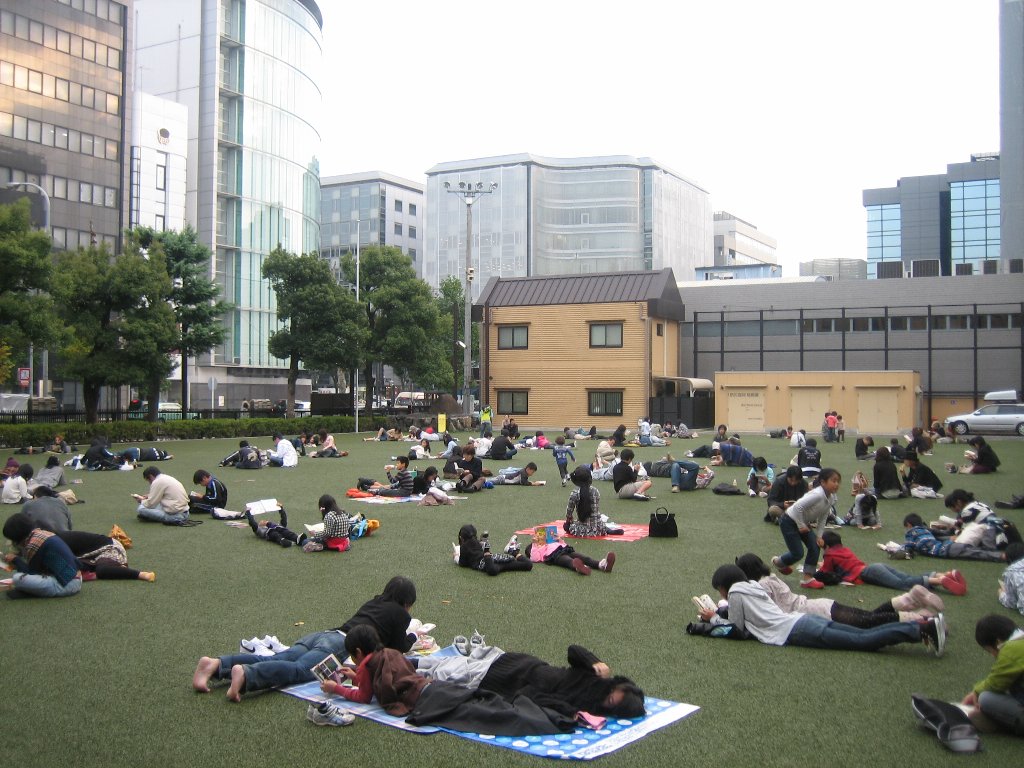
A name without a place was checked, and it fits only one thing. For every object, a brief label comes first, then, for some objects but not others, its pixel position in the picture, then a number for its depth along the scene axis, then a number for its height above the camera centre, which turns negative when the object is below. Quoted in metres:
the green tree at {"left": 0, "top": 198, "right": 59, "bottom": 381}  26.91 +3.49
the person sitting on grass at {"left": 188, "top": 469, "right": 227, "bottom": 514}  15.31 -1.84
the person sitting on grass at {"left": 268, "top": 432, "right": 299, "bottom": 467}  24.55 -1.72
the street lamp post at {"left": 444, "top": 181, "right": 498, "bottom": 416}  41.59 +3.46
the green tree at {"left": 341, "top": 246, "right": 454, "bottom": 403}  45.09 +4.37
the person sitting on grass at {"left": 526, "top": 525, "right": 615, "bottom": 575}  10.77 -2.00
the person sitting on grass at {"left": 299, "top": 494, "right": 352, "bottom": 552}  12.14 -1.93
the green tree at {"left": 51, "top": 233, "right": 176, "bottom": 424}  32.03 +2.67
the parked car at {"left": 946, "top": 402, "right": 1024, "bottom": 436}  37.25 -0.89
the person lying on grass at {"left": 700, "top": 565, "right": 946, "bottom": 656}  7.36 -1.96
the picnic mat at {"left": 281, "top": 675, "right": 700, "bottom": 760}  5.46 -2.18
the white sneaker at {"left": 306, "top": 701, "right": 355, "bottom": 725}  5.86 -2.14
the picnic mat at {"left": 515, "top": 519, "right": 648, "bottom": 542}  13.11 -2.08
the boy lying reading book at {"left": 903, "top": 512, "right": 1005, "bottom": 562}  11.29 -1.92
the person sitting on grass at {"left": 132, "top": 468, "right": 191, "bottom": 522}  14.31 -1.78
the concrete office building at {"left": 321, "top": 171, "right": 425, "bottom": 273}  100.38 +20.93
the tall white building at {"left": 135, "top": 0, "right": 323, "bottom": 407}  68.06 +20.39
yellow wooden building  43.53 +2.49
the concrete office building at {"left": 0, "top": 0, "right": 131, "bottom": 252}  49.53 +16.59
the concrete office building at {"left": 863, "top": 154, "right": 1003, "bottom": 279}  73.69 +16.27
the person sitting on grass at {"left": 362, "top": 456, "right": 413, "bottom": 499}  17.98 -1.87
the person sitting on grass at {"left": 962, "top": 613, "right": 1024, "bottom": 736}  5.62 -1.89
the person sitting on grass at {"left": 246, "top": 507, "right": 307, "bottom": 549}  12.59 -2.01
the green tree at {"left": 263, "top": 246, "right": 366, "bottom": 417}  42.69 +3.85
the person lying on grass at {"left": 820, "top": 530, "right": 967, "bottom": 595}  9.68 -1.95
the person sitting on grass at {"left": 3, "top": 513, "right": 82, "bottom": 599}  9.23 -1.83
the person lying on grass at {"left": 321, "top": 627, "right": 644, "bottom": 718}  6.04 -2.02
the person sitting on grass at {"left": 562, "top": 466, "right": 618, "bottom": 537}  13.29 -1.76
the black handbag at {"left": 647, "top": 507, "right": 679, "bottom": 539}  13.21 -1.95
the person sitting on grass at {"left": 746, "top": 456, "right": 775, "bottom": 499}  17.64 -1.67
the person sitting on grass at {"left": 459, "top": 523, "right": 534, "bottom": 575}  10.73 -2.01
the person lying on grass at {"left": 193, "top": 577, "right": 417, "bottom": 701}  6.48 -2.02
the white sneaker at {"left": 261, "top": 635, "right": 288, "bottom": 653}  7.26 -2.07
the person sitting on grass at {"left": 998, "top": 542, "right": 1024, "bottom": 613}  8.75 -1.87
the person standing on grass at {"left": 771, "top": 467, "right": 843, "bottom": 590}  10.30 -1.42
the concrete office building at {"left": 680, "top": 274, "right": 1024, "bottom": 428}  44.25 +3.53
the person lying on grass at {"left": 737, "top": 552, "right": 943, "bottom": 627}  7.74 -1.87
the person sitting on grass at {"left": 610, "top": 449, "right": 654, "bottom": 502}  17.49 -1.72
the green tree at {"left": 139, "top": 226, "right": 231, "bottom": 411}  37.16 +4.21
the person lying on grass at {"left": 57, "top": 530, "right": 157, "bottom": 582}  10.19 -1.93
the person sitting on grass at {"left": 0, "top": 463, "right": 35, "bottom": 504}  16.23 -1.80
